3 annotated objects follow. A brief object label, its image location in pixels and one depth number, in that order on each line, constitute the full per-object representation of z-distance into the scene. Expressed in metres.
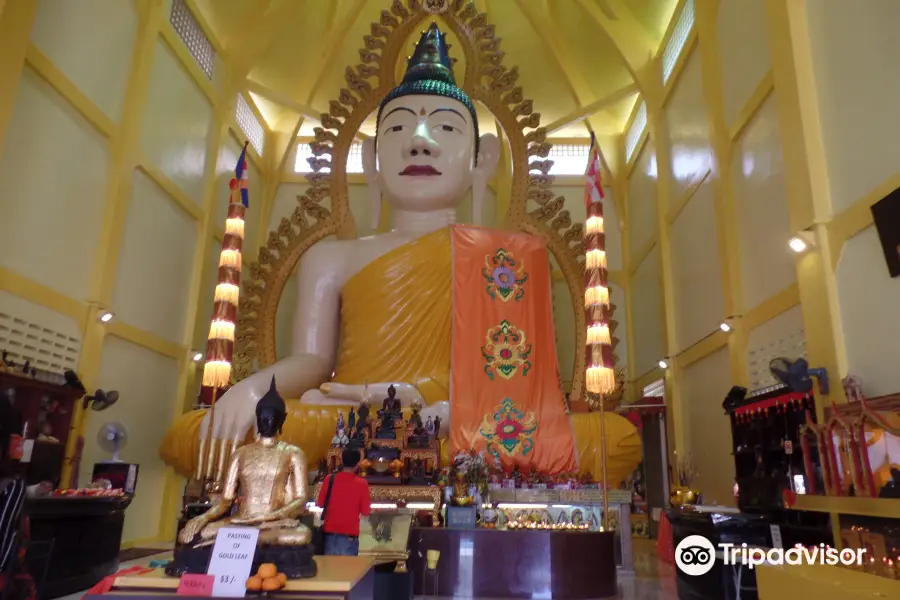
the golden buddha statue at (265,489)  2.19
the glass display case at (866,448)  3.05
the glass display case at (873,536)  2.84
